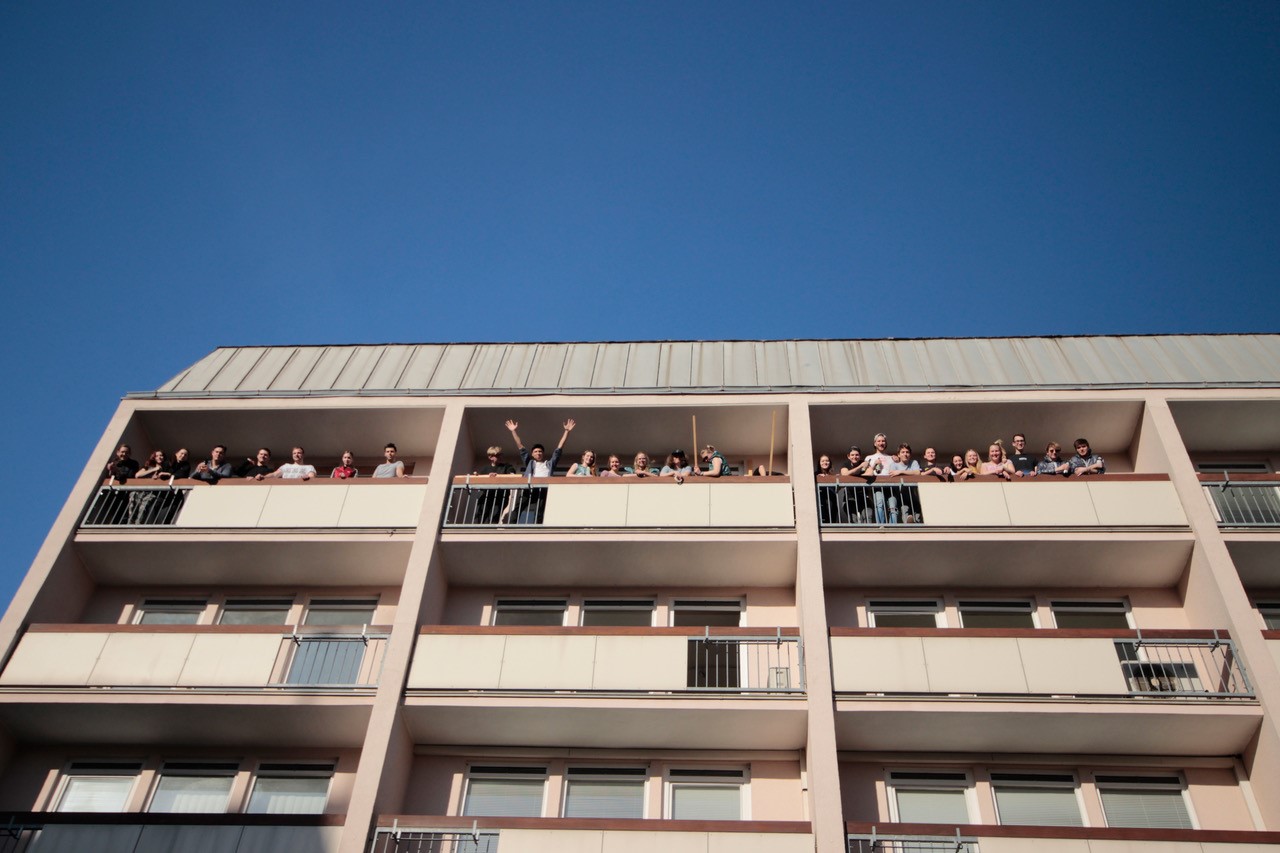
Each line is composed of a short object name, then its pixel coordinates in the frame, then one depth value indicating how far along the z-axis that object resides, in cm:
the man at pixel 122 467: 2075
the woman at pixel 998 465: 1992
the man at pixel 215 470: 2069
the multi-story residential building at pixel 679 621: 1652
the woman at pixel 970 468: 1991
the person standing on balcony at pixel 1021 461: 2028
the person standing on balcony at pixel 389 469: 2081
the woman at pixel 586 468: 2070
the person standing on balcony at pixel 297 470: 2102
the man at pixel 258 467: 2112
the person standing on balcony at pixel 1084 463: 1994
